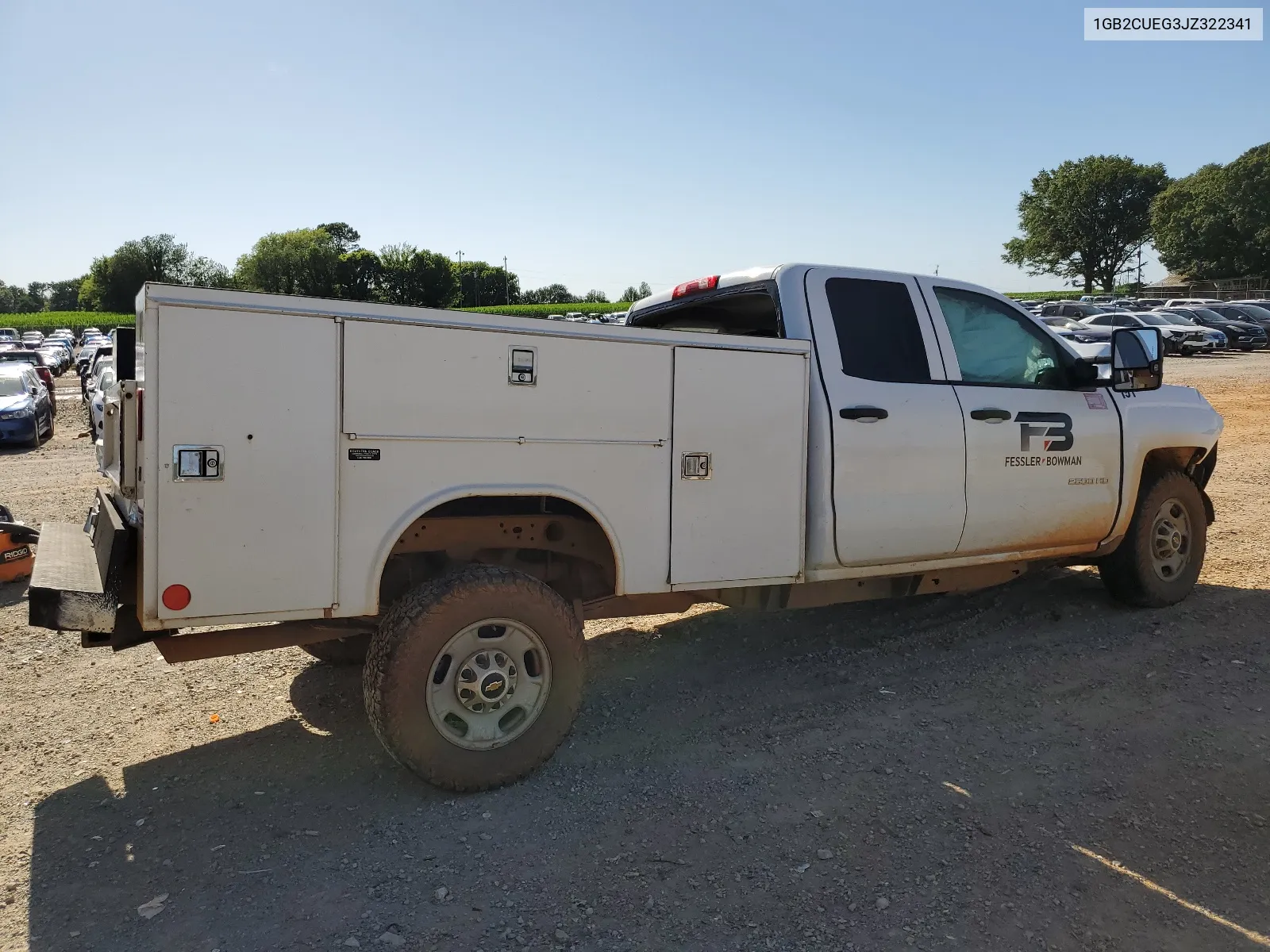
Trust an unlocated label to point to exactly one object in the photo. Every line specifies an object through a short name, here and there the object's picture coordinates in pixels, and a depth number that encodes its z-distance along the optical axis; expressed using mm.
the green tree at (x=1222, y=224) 75812
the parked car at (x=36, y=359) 21922
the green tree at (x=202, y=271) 98000
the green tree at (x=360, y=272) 83625
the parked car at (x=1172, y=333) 31203
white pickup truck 3400
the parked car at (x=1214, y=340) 32031
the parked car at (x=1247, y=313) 36344
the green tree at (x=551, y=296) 114938
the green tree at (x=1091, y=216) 99750
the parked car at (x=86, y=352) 24002
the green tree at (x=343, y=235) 113856
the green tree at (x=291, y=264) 85562
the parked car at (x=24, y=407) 16000
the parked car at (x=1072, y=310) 37062
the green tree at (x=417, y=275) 85875
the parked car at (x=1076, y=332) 26281
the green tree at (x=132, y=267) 106188
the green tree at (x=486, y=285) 106688
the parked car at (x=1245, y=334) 34031
